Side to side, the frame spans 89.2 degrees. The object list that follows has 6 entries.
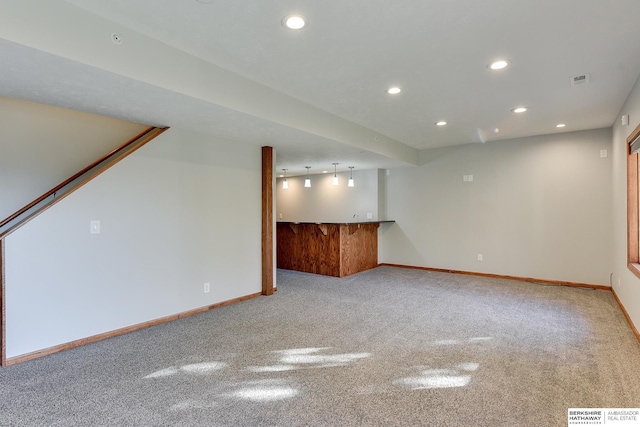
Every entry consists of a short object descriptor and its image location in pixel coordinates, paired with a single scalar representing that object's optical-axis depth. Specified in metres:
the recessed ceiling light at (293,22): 2.18
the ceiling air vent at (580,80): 3.11
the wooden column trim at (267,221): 4.86
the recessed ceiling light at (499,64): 2.81
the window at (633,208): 3.65
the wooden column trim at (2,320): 2.67
